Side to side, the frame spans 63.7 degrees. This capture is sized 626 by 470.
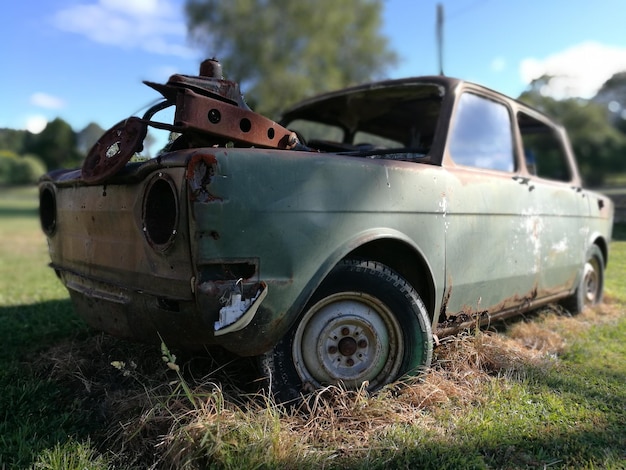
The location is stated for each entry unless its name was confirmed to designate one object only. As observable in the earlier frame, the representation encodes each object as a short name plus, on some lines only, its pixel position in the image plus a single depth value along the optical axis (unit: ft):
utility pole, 52.60
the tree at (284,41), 64.39
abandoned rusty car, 6.91
